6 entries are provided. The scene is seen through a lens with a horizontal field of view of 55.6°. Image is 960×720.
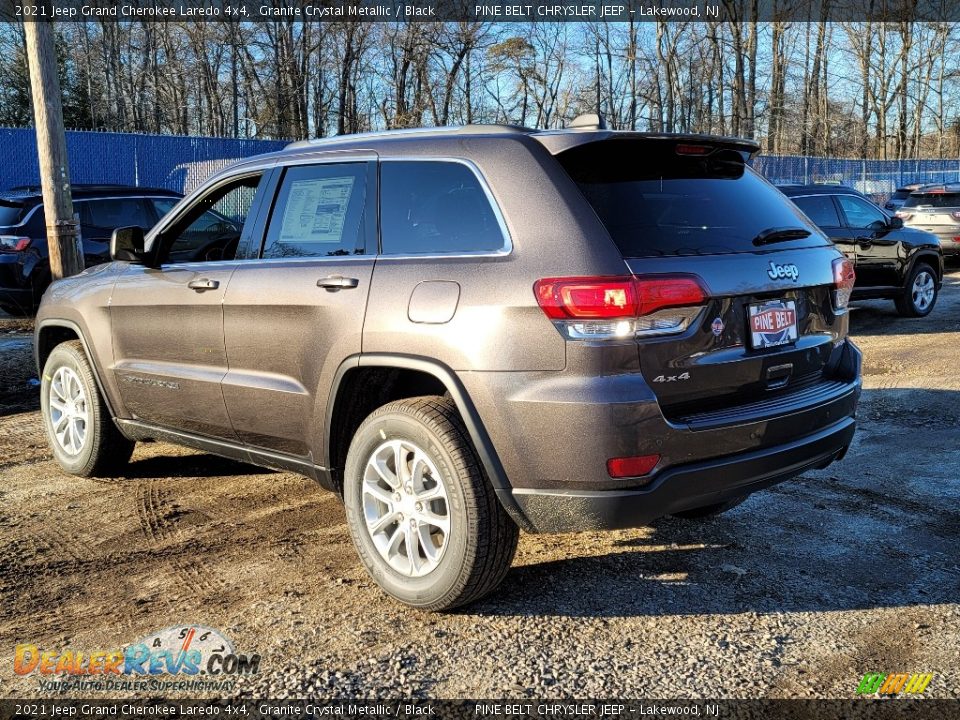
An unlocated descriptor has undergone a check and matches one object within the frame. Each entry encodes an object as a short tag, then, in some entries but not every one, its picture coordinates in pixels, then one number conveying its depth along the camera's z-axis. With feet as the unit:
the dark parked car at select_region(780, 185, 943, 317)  38.86
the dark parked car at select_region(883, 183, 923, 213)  56.49
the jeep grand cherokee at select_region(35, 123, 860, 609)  10.11
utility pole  28.91
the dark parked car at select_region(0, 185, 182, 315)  36.32
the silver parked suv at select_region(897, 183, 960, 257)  54.39
